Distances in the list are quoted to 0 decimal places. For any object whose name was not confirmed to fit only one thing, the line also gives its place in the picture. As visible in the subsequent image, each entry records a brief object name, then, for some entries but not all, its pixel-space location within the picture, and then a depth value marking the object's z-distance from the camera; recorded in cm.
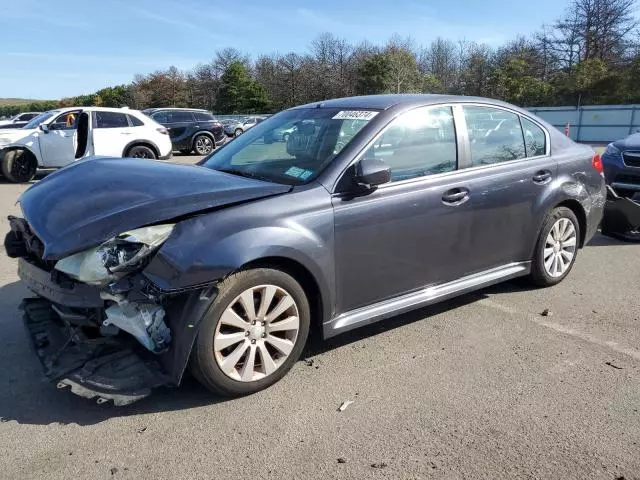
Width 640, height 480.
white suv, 1245
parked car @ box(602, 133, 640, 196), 786
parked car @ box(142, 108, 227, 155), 2036
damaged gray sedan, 291
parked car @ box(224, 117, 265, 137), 3278
